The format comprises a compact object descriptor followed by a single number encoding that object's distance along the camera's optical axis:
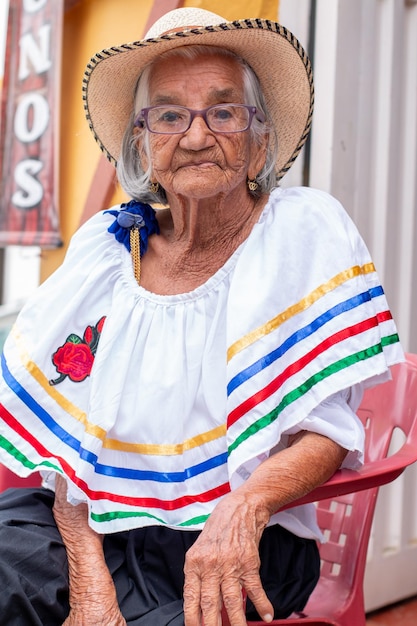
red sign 3.96
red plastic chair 2.11
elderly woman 1.91
